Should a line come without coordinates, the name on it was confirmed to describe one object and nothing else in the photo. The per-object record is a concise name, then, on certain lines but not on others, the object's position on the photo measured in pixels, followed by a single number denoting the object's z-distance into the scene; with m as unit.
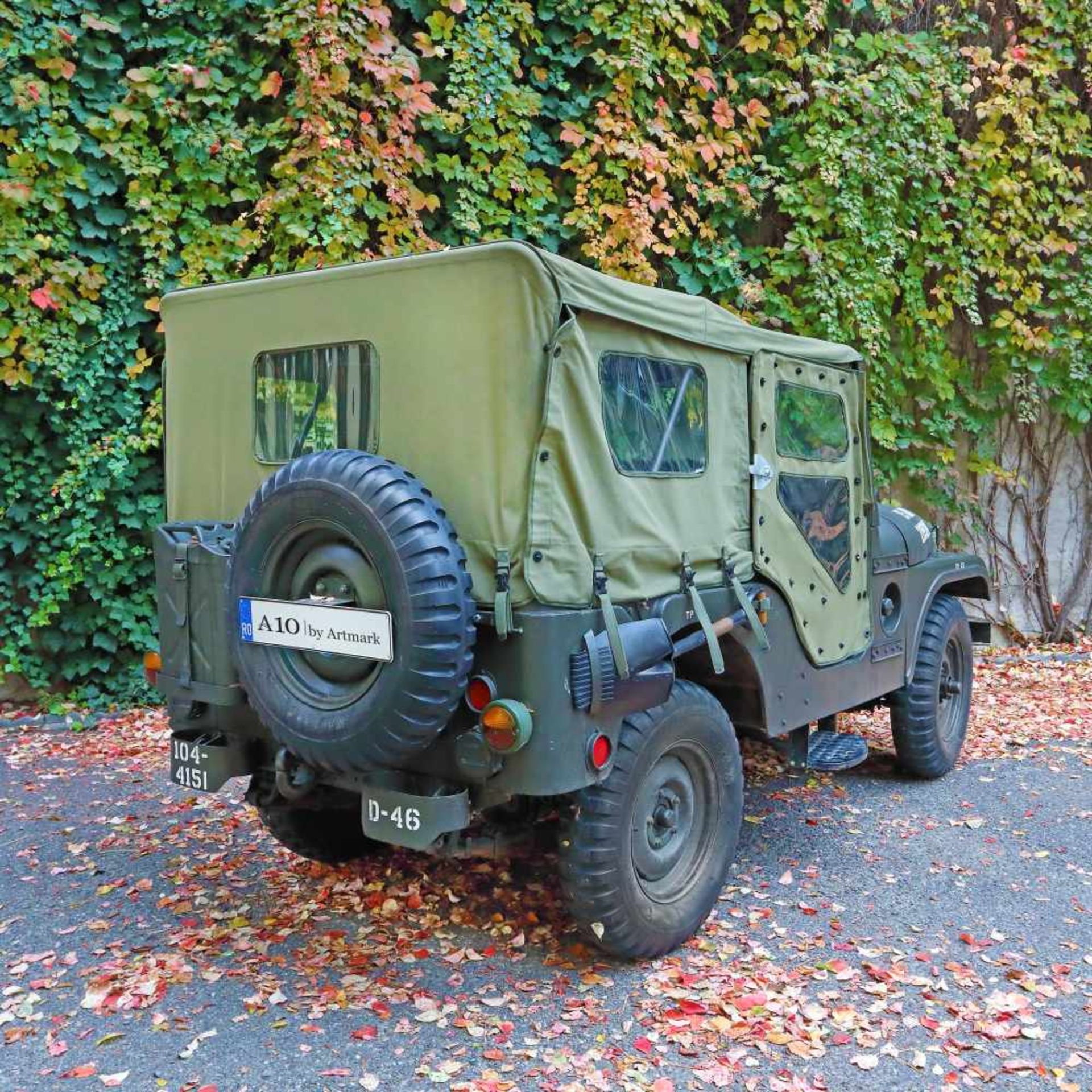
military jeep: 3.04
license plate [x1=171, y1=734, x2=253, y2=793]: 3.58
